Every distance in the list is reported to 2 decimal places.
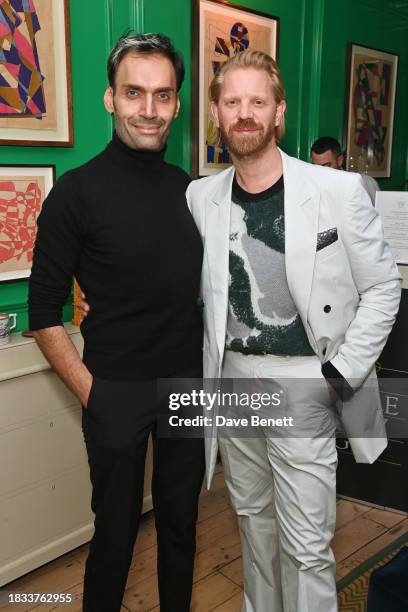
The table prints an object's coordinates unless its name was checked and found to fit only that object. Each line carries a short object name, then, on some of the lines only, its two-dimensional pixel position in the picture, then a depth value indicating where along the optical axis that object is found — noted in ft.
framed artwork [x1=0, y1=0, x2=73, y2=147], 7.82
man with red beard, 5.77
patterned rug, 7.63
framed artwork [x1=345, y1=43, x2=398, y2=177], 15.13
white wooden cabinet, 7.59
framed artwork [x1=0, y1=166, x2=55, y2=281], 8.13
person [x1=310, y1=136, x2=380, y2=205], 13.00
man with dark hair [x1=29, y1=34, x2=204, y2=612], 5.73
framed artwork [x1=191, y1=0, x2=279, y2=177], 10.69
